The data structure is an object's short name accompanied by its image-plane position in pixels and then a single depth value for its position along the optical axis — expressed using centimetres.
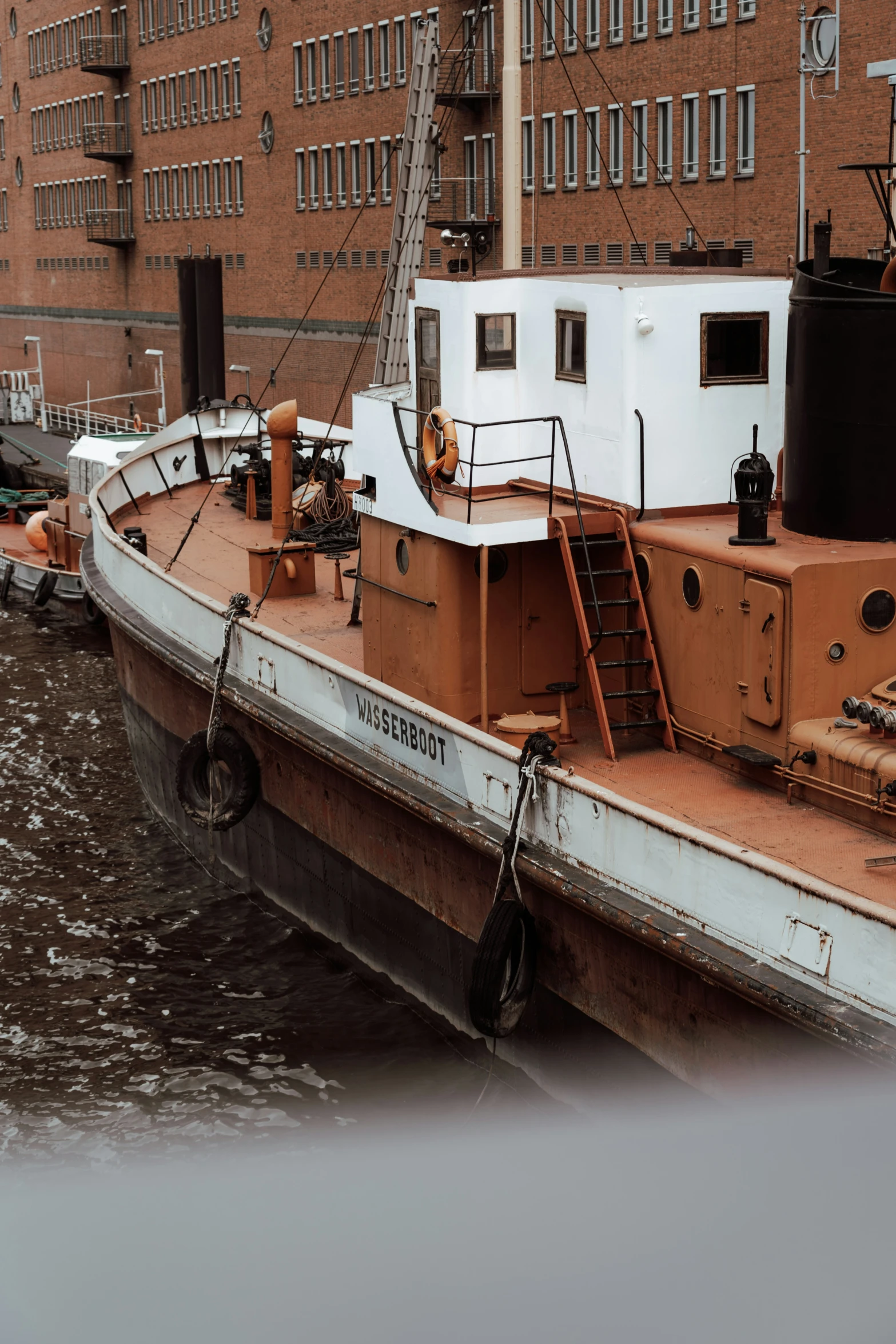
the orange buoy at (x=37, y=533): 3366
